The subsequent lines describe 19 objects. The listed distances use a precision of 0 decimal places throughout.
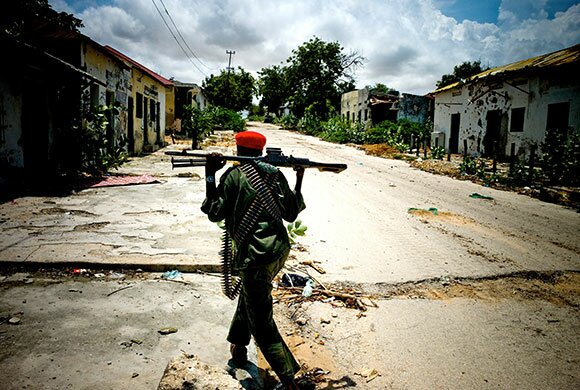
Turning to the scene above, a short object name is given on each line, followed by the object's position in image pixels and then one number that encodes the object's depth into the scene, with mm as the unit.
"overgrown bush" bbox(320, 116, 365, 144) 28500
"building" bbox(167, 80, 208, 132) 29000
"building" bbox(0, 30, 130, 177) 8562
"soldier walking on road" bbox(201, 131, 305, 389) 2273
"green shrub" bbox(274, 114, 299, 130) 45962
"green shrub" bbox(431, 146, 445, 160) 18328
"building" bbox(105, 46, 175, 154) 16859
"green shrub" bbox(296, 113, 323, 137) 38156
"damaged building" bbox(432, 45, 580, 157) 15094
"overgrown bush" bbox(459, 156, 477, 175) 13717
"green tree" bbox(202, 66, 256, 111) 51469
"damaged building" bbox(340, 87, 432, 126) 33031
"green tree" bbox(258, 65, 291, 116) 60312
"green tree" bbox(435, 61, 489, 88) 53434
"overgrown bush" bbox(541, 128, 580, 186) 10844
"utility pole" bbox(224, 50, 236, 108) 51406
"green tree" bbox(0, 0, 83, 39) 10914
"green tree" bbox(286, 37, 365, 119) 45344
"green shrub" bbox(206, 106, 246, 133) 40147
